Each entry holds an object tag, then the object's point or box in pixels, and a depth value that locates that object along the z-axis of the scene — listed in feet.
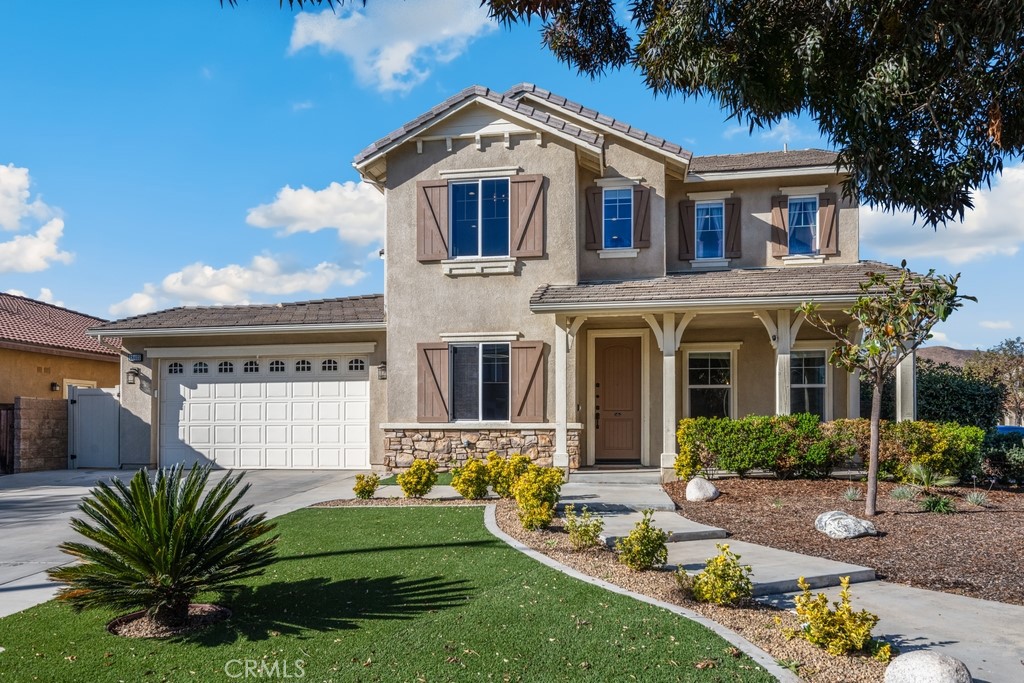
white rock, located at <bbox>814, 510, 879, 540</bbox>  28.53
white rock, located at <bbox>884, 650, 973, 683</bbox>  14.23
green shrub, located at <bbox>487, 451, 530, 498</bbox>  34.32
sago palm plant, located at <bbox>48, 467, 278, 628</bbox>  18.17
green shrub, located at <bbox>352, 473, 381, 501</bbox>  36.29
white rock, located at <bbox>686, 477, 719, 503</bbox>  36.32
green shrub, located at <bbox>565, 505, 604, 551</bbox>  25.50
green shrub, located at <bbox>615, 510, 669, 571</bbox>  22.99
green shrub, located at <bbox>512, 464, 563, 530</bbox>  27.99
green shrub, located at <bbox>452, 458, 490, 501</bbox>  35.09
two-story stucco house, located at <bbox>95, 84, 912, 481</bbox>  46.32
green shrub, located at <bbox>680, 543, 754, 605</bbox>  19.75
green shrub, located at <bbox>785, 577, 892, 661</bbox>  16.33
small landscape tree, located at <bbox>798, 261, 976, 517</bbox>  30.58
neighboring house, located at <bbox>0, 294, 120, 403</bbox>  59.47
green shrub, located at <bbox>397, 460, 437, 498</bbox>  36.63
